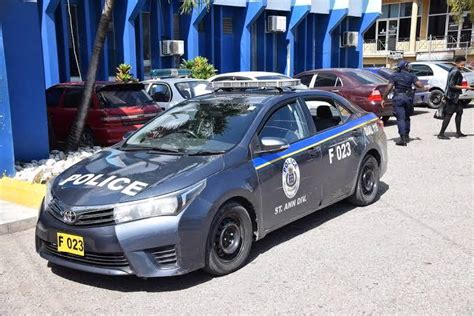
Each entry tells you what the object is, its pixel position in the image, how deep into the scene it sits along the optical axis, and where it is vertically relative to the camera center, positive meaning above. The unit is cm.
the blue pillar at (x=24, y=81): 778 -53
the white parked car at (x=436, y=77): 1764 -112
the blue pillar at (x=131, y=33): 1535 +37
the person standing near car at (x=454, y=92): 1117 -103
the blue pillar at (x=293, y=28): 2134 +68
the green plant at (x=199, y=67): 1730 -73
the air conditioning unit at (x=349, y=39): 2497 +24
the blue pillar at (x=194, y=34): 1770 +37
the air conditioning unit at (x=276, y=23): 2059 +84
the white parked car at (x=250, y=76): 1331 -80
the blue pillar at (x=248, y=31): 1938 +51
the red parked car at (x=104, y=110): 988 -125
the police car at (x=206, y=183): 402 -119
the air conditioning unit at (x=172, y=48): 1702 -9
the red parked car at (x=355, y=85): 1311 -105
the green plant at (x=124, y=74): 1527 -83
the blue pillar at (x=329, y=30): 2358 +64
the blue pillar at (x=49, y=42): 1341 +10
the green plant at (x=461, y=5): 2703 +199
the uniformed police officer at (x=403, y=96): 1085 -108
